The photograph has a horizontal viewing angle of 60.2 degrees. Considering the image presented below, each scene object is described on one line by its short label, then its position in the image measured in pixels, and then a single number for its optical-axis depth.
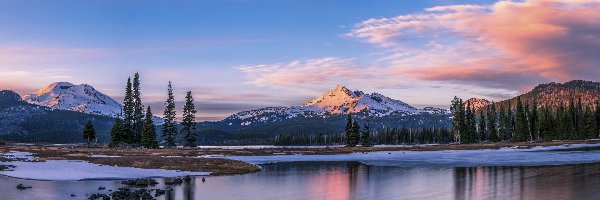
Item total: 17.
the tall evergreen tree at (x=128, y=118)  127.97
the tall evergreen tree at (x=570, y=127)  170.50
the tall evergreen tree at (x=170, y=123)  135.88
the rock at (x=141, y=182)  42.18
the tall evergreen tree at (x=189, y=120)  135.88
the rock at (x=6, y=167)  52.72
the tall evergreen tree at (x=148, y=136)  126.00
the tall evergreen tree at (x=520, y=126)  169.38
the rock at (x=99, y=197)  32.03
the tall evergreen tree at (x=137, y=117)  130.38
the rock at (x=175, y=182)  44.47
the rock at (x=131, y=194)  32.94
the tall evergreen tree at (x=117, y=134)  125.50
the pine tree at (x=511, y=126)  184.75
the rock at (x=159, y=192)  35.59
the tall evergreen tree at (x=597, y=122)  184.18
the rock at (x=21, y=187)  37.31
